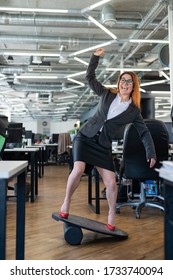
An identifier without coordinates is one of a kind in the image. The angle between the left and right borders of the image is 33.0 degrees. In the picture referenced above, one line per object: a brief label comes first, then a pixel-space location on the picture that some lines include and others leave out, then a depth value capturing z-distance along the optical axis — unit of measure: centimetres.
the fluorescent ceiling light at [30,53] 701
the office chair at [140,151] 345
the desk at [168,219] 123
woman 261
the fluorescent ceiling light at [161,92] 1197
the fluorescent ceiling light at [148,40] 611
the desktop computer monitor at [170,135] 478
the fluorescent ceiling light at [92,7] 480
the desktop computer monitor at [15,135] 503
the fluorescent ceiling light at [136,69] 861
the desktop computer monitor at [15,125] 538
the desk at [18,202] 115
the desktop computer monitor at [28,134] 920
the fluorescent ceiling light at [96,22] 549
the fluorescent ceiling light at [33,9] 480
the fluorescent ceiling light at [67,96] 1568
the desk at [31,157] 443
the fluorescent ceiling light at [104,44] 666
